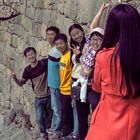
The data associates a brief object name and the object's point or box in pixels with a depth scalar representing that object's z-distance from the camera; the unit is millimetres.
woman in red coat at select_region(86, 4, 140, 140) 2259
